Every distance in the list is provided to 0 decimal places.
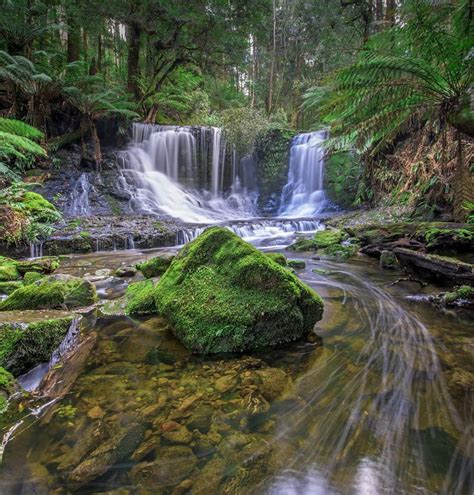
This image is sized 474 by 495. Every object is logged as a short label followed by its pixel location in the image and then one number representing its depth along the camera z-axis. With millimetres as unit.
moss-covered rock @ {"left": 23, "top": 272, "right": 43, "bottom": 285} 4449
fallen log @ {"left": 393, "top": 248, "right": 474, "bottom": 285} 3799
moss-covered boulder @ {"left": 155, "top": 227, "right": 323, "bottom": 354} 2617
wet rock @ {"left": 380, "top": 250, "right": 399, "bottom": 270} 5519
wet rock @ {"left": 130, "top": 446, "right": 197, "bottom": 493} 1447
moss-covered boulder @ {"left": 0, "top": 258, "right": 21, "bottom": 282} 4660
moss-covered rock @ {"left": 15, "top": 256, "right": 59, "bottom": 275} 5121
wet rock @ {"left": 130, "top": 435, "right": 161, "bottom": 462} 1594
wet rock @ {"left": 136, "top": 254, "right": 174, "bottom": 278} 4703
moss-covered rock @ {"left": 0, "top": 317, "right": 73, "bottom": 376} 2278
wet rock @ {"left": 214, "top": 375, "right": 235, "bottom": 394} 2142
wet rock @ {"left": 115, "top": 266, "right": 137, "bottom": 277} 5199
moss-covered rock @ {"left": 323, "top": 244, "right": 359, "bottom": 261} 6477
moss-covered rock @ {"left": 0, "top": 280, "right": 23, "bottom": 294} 4184
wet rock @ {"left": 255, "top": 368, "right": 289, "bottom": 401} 2101
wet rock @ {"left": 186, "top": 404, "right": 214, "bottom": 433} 1798
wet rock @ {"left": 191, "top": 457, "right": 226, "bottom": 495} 1416
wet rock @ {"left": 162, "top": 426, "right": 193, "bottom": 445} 1697
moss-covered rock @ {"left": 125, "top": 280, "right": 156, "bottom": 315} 3455
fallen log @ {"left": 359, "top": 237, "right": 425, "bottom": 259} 5200
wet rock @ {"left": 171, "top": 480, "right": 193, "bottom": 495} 1400
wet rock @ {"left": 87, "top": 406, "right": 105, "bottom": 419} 1893
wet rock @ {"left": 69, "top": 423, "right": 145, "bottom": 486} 1490
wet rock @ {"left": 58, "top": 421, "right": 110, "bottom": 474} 1550
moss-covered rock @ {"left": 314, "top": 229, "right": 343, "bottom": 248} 7453
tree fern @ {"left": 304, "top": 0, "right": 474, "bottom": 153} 3670
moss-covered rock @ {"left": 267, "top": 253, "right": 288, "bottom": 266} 4818
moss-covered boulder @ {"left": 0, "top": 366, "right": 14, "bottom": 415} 1956
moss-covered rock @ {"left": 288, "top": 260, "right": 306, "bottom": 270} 5582
